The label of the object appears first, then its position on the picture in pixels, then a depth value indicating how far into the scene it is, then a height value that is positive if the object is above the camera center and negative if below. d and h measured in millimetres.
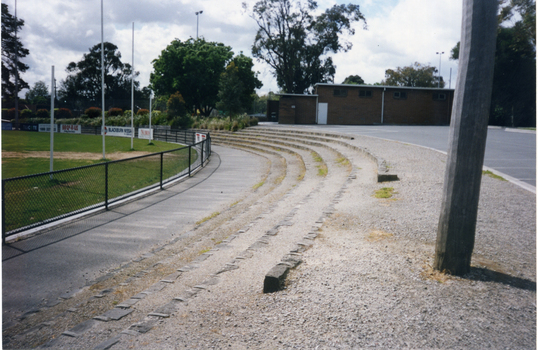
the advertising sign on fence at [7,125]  43688 -1910
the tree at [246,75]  57756 +6433
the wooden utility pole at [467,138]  4137 -62
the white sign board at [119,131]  39188 -1635
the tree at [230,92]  39688 +2697
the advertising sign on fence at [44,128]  47312 -2076
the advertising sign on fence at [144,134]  35884 -1657
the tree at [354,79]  87969 +10205
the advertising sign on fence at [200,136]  23250 -1067
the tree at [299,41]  55438 +11548
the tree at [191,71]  56188 +6452
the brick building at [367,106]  41781 +2197
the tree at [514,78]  37375 +5432
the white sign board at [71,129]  46094 -1976
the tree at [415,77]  70438 +9232
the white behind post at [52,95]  13314 +499
